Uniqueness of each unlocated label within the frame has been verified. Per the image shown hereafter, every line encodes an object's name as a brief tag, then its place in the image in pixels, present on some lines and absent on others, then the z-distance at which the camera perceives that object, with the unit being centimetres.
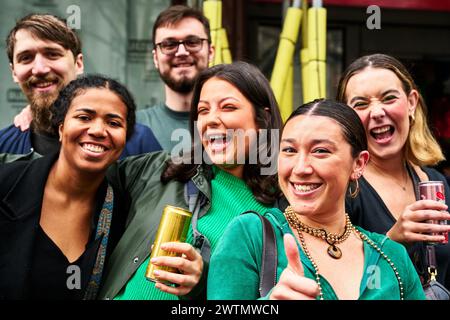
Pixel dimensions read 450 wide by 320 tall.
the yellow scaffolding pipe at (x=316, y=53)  421
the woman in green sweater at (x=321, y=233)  215
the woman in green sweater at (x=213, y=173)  277
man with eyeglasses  385
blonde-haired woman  284
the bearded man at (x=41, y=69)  347
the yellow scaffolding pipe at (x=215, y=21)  438
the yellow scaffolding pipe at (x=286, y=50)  438
